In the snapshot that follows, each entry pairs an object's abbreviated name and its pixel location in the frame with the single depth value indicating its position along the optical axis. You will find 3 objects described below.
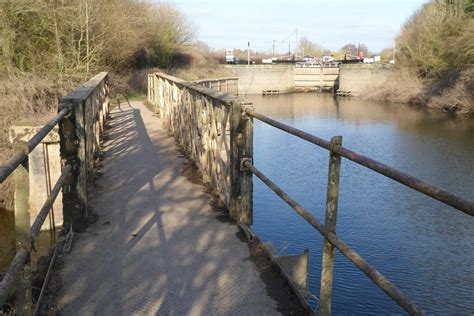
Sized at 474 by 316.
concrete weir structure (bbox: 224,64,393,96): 55.66
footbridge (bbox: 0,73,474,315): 2.74
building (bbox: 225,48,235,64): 67.25
